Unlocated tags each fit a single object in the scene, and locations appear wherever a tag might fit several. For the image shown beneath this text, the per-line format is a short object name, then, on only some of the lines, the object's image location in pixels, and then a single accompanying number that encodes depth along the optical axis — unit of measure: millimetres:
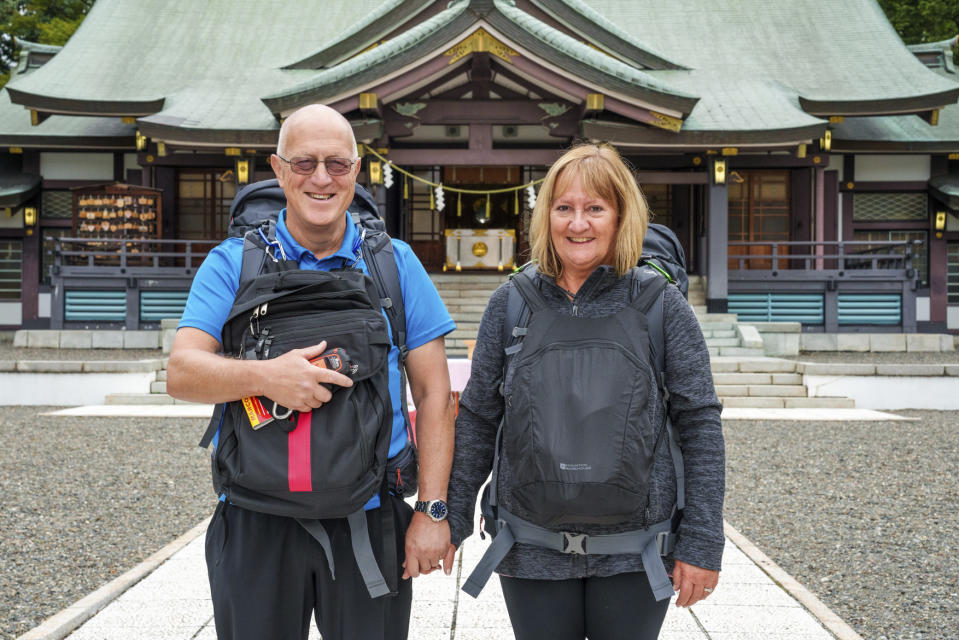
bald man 1641
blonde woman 1560
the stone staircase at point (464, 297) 11234
